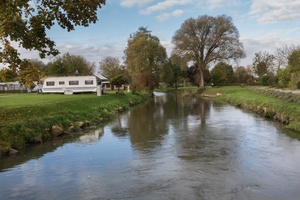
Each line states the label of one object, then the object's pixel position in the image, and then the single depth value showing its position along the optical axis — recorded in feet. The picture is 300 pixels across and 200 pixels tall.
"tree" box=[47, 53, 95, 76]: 221.66
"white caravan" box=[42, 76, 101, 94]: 143.13
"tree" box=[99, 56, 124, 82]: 274.05
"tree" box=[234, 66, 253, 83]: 272.88
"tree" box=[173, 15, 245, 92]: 184.34
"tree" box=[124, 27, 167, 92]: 193.36
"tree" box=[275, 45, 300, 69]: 168.46
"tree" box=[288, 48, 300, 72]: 138.74
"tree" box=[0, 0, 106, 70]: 29.16
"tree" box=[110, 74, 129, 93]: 151.23
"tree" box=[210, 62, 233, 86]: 246.78
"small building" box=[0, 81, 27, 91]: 204.23
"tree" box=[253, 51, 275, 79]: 231.91
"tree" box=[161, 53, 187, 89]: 192.54
